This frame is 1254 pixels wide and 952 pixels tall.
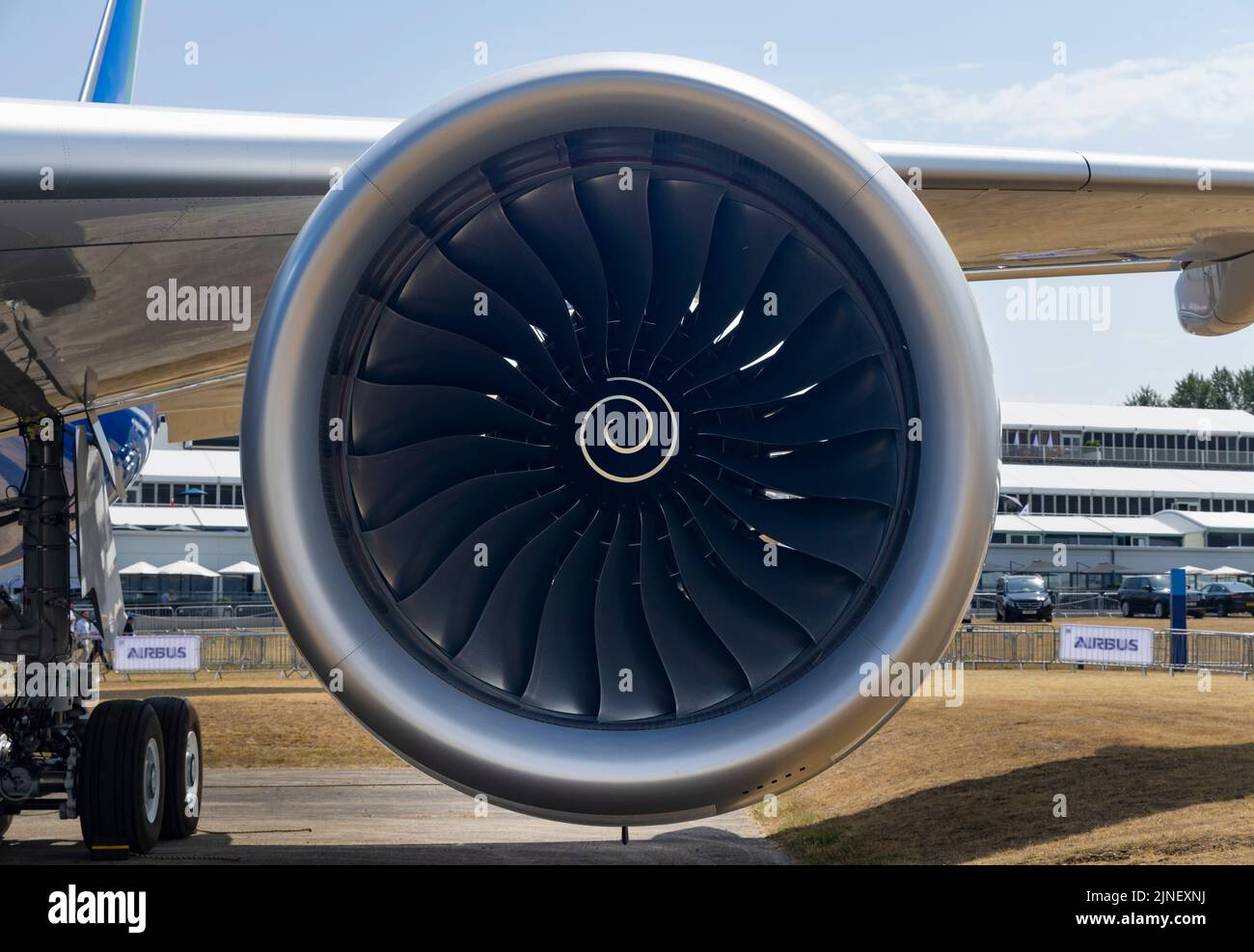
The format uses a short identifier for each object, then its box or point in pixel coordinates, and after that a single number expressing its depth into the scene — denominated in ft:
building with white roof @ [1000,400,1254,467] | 203.82
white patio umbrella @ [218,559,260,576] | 148.96
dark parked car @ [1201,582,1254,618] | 151.02
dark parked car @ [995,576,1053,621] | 135.54
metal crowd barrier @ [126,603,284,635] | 120.67
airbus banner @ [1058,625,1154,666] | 67.36
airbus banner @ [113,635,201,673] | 73.82
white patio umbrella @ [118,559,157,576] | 144.36
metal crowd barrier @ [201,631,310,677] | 87.30
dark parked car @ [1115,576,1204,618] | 146.51
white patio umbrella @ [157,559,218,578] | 142.00
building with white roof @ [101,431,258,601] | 158.20
